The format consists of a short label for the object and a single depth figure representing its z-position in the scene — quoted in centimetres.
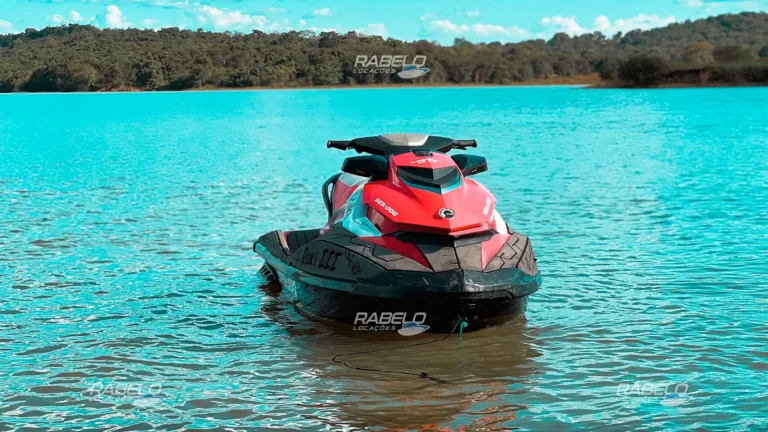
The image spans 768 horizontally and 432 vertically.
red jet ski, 738
